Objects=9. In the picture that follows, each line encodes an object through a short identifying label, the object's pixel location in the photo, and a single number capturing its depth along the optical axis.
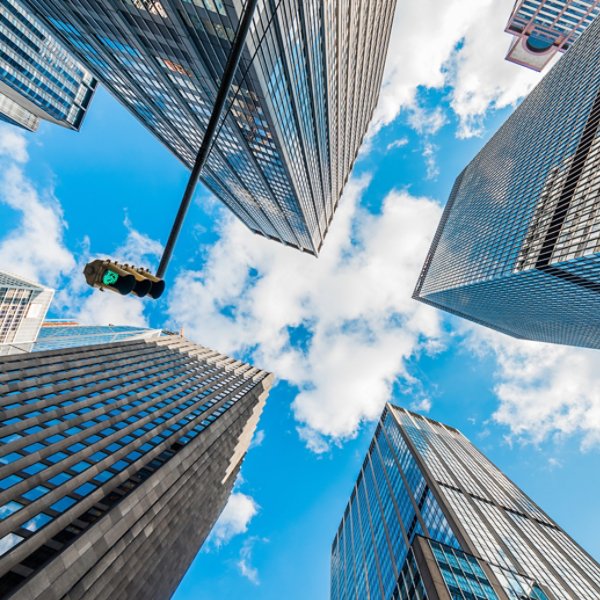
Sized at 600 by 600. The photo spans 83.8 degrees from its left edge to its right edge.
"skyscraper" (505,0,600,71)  142.25
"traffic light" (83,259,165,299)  5.65
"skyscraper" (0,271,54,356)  124.62
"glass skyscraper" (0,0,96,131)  102.50
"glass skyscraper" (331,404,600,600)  44.91
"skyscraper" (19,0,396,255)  36.56
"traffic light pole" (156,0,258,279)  4.30
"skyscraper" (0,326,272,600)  24.16
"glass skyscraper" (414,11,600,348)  66.00
